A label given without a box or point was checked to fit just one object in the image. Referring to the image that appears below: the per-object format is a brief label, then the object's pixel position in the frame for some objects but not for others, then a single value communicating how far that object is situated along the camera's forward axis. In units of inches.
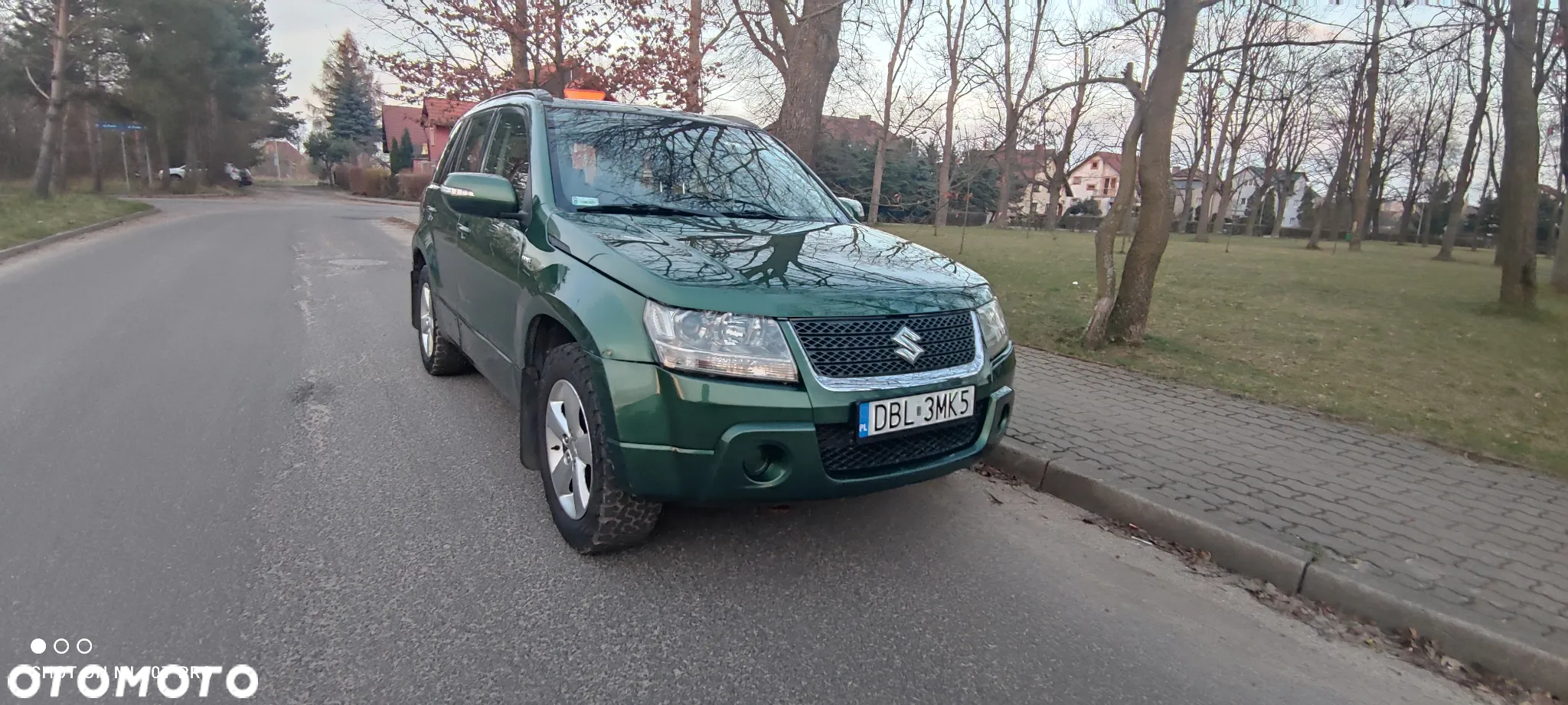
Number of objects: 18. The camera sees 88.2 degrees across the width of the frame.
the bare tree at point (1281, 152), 1710.4
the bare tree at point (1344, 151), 1232.1
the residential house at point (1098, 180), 3141.7
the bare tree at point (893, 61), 563.2
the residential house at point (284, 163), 3088.1
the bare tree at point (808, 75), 426.6
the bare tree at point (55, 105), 855.1
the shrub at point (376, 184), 1756.9
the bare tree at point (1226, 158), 1525.6
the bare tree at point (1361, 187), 1034.1
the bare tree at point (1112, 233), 274.4
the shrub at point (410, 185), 1567.4
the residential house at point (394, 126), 2358.5
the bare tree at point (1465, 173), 978.2
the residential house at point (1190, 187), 1614.8
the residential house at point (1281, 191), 2215.8
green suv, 105.8
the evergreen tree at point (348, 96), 2549.2
